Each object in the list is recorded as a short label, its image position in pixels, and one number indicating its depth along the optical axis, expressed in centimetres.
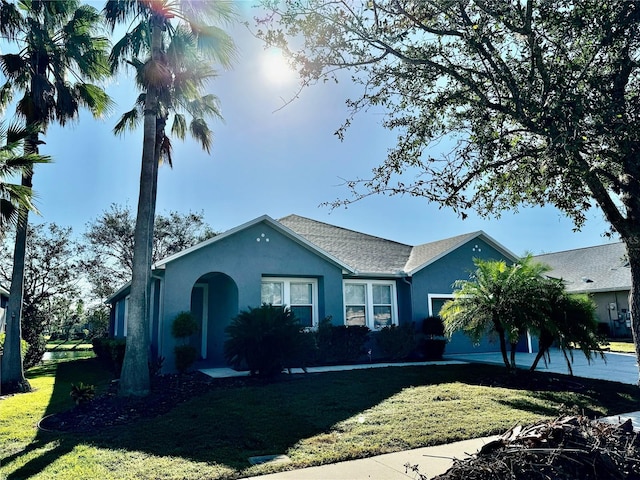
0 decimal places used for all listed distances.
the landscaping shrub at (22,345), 1370
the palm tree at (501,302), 1031
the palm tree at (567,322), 1010
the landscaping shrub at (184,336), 1205
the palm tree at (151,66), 982
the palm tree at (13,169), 1098
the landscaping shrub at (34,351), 1756
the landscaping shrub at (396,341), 1531
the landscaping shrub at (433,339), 1606
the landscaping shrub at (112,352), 1325
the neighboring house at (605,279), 2564
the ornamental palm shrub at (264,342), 1110
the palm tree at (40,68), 1240
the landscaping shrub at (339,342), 1407
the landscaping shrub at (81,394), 843
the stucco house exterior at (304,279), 1330
